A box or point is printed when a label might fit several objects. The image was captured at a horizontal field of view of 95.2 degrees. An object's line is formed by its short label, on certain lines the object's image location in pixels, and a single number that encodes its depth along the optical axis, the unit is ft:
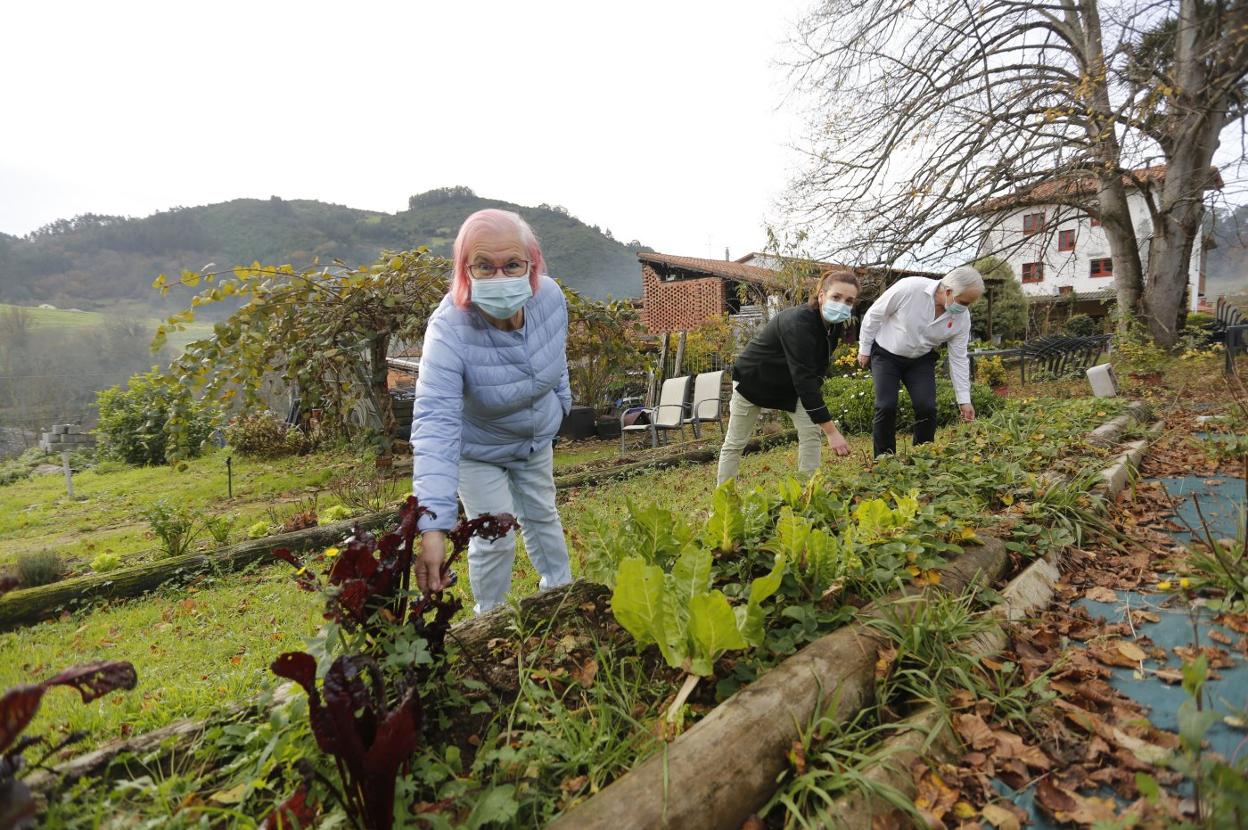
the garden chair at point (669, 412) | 27.35
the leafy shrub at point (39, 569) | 13.64
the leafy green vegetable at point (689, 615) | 4.84
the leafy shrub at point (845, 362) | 36.89
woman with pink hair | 6.51
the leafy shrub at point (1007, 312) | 75.10
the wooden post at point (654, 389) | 32.42
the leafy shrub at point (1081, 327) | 76.48
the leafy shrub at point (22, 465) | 42.47
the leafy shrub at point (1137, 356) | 26.18
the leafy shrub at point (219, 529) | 15.40
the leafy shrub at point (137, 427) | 38.24
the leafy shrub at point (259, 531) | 16.48
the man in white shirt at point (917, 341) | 13.55
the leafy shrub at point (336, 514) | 17.29
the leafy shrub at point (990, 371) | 32.68
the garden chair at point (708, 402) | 27.53
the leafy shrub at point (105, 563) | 14.19
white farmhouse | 30.25
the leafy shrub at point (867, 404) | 24.90
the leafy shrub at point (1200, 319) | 45.69
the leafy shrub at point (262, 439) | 34.55
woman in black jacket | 11.86
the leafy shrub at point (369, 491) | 18.29
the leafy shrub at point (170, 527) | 15.08
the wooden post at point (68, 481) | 27.33
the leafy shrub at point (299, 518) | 16.93
